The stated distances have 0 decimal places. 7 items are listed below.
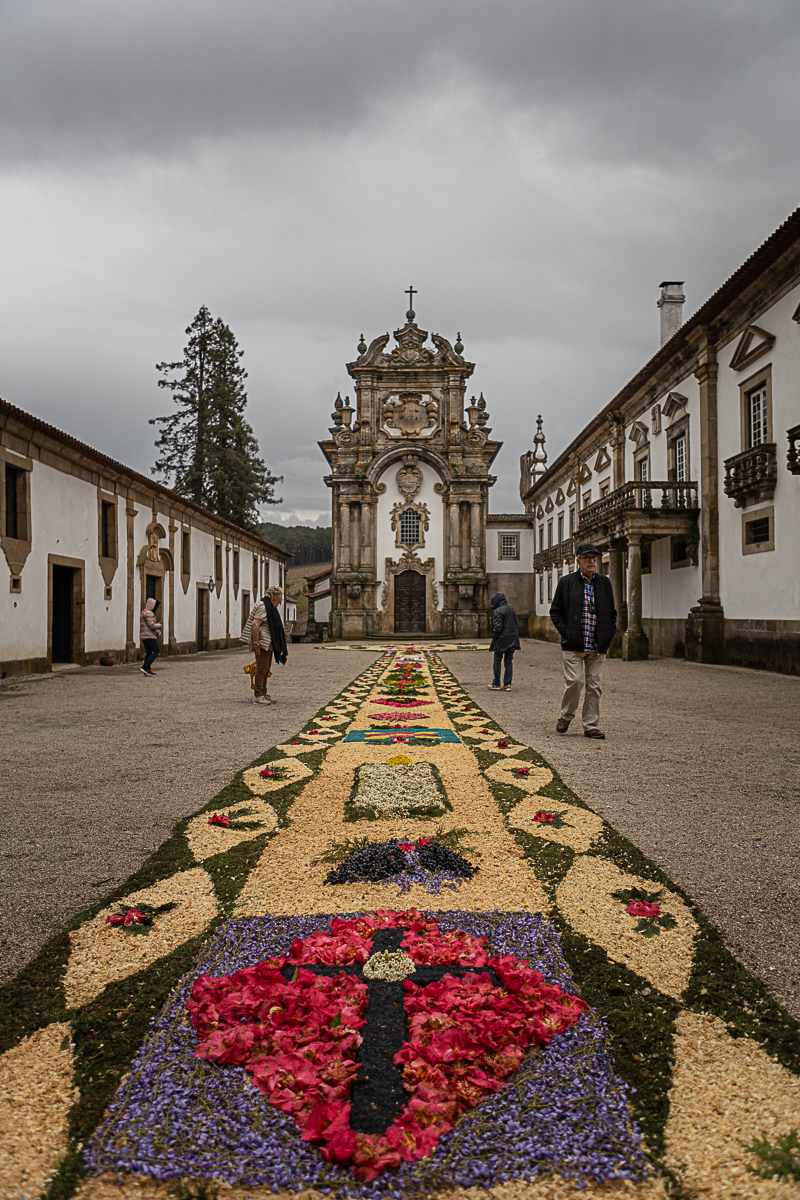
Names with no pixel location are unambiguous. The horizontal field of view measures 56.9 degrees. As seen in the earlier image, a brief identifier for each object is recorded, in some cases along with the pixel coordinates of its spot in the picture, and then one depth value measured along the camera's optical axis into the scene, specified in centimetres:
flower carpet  156
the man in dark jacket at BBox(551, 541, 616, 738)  714
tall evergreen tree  3931
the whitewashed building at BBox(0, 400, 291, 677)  1470
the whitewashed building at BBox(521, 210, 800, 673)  1481
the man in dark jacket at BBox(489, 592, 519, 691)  1198
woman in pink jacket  1523
